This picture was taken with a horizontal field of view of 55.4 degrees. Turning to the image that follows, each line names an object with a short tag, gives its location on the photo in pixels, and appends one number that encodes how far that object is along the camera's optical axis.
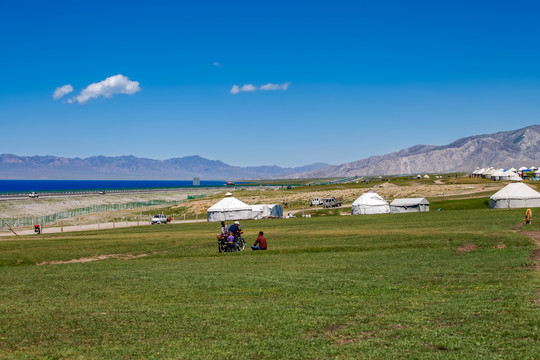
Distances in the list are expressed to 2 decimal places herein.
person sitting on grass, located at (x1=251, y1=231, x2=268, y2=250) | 31.81
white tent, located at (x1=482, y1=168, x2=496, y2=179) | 164.25
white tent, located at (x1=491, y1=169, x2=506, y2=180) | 144.07
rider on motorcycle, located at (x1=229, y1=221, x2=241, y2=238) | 32.38
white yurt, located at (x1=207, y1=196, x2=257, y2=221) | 71.44
